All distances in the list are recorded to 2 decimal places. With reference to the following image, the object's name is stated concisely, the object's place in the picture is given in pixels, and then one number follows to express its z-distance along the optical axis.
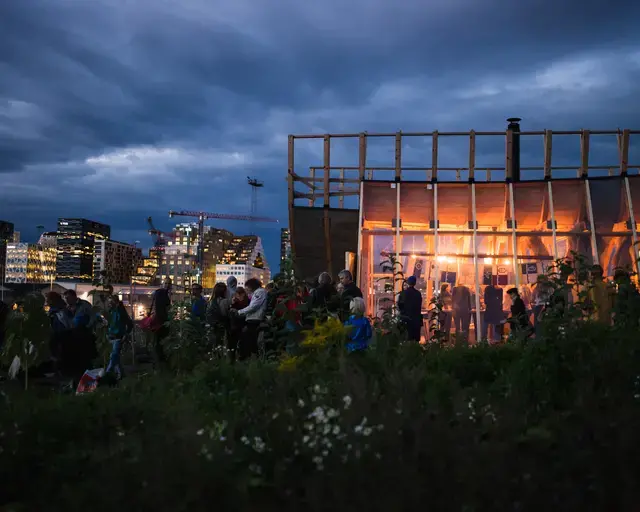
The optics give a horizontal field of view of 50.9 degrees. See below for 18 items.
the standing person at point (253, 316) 10.34
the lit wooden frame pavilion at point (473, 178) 16.78
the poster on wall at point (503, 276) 16.19
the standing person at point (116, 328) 11.09
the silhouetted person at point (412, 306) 11.54
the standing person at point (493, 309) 15.57
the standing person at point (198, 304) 11.19
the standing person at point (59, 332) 9.44
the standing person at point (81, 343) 9.48
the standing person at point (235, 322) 10.79
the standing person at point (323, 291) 8.75
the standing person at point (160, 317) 11.59
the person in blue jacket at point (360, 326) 6.08
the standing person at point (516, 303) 12.21
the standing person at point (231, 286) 11.75
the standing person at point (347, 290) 8.12
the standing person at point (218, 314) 10.80
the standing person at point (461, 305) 15.84
